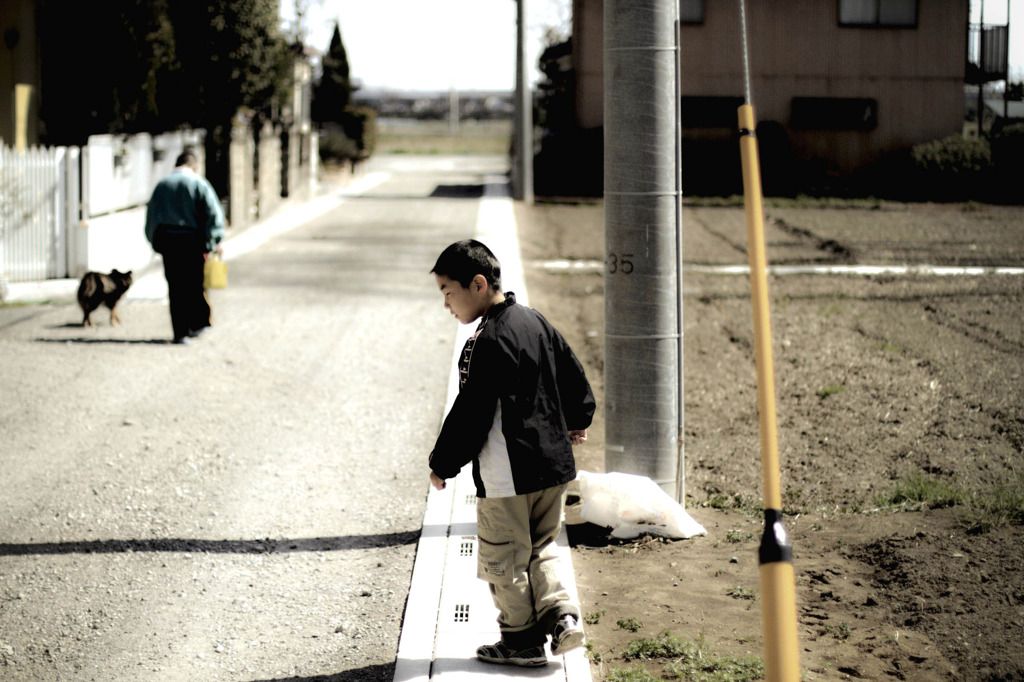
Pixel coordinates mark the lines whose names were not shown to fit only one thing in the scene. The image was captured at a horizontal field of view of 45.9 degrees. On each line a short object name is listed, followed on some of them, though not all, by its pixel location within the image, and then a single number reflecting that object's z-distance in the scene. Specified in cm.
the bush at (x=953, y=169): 2966
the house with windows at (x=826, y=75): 3309
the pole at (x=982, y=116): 2578
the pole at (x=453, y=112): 9692
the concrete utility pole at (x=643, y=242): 591
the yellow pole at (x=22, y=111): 1802
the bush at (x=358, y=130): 4830
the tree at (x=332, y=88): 5528
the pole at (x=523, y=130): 2983
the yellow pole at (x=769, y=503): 338
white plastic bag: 582
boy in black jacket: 426
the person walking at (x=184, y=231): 1062
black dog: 1136
